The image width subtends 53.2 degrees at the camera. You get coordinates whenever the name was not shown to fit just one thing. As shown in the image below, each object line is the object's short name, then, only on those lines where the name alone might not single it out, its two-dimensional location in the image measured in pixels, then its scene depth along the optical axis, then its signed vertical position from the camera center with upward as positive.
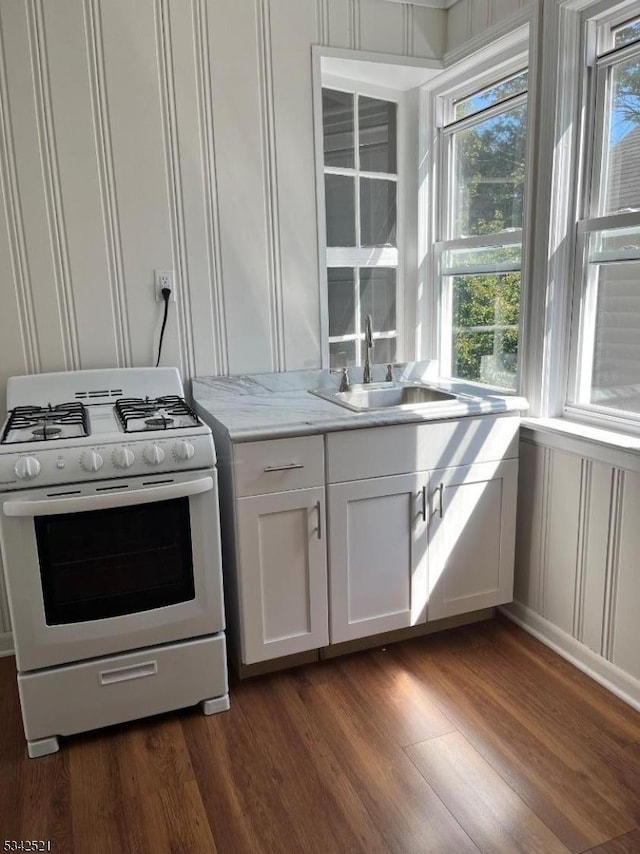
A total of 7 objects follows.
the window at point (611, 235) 2.03 +0.14
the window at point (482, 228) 2.51 +0.23
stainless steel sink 2.58 -0.44
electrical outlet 2.40 +0.04
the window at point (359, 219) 2.75 +0.30
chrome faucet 2.58 -0.22
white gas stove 1.74 -0.77
